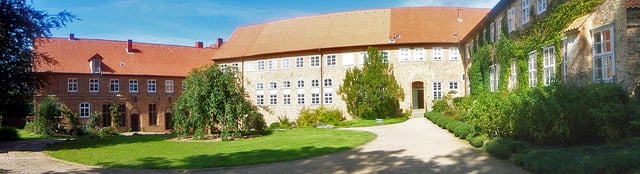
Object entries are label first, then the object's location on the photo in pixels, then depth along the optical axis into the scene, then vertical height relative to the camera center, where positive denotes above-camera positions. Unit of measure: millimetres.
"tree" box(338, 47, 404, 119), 32719 +425
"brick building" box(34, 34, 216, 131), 38688 +1699
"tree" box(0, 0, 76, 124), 17203 +2017
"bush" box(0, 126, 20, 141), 21964 -1697
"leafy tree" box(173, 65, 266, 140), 19719 -409
